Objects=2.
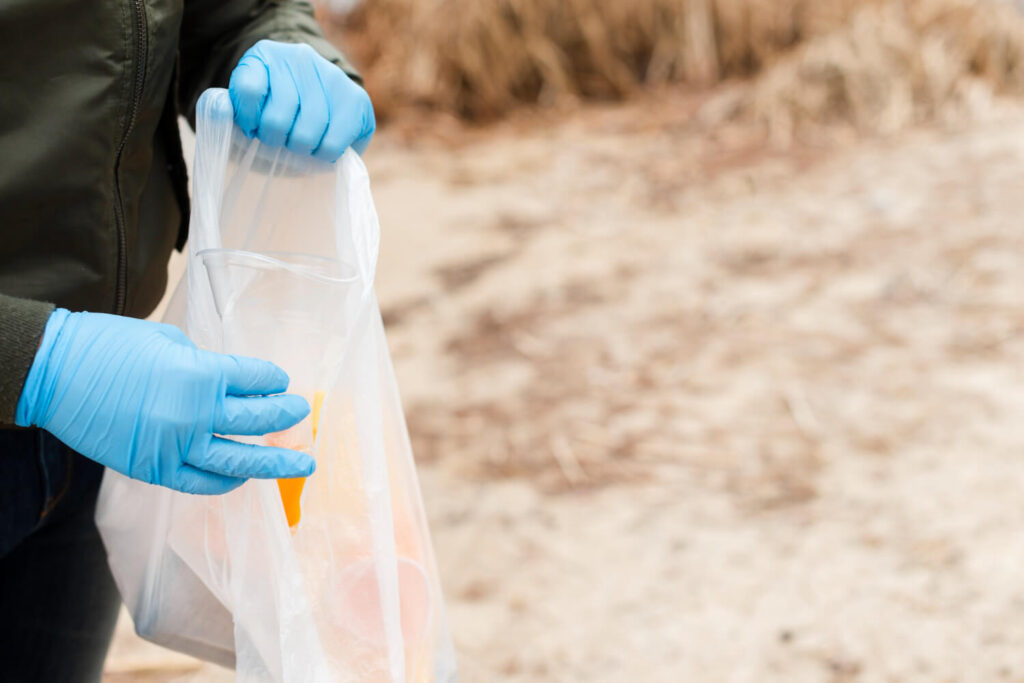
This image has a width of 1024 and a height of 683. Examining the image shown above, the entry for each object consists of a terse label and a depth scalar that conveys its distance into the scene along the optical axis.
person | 1.40
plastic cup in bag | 1.46
